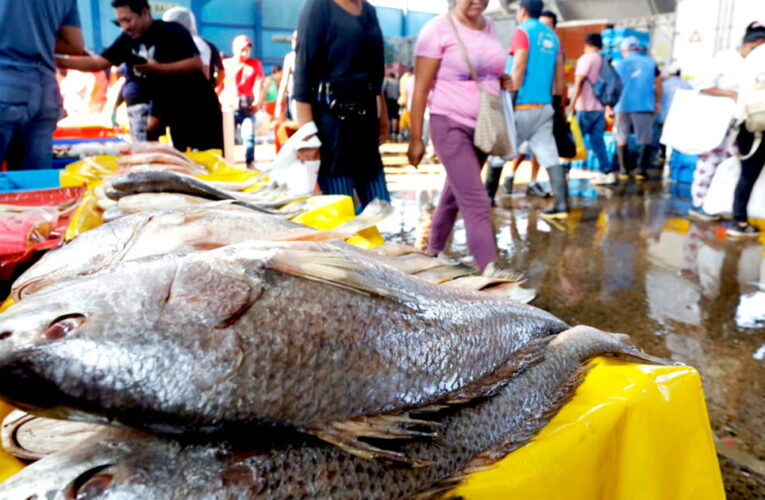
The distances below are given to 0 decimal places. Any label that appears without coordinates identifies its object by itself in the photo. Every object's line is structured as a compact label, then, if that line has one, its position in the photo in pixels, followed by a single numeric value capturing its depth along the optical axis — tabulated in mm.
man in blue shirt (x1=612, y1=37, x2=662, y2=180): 9680
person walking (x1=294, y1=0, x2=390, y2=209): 3457
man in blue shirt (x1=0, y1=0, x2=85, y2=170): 3713
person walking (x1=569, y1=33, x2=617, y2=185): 9320
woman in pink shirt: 3680
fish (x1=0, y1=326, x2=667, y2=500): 813
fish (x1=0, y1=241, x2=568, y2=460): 812
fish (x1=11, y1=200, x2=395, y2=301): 1622
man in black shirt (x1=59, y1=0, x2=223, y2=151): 4613
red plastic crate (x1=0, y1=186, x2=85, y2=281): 2193
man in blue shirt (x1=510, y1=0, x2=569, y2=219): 6133
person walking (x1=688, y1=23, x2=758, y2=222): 6254
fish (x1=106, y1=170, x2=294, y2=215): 2453
